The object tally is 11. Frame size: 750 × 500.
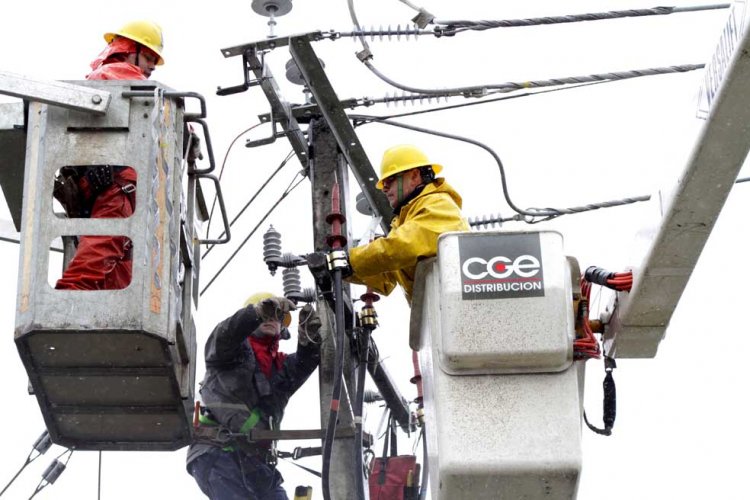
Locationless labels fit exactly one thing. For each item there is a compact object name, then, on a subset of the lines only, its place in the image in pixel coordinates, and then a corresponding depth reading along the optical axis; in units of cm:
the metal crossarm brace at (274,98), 1805
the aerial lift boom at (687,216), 1320
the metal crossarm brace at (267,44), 1780
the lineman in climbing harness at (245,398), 2014
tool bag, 2062
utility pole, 1717
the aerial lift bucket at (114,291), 1456
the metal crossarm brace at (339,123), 1786
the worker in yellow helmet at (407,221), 1541
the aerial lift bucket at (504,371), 1387
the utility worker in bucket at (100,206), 1526
